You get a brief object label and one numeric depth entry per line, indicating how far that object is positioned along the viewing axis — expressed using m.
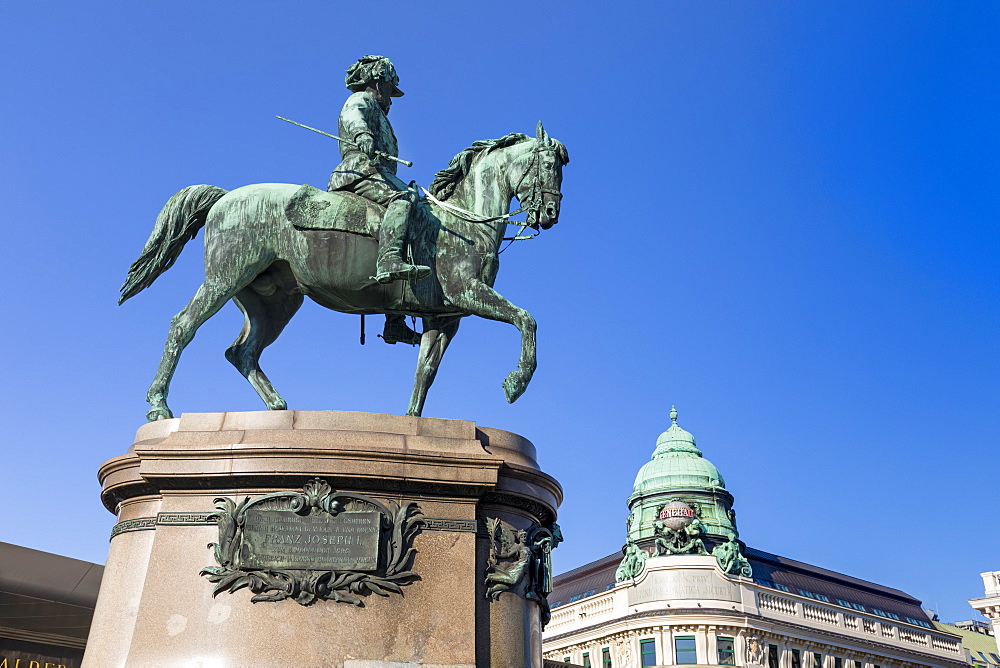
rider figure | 10.92
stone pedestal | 8.83
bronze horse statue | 11.16
